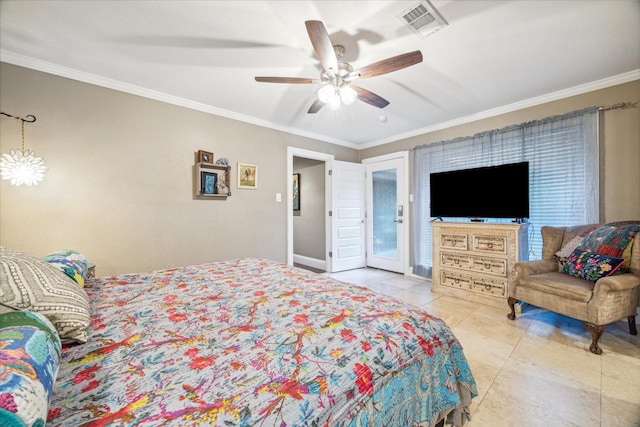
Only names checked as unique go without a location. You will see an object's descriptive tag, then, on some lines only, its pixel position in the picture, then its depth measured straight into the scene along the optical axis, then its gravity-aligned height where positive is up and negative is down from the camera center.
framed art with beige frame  3.51 +0.54
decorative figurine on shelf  3.25 +0.38
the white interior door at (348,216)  4.57 -0.03
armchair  1.97 -0.65
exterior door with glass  4.42 -0.01
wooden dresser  2.87 -0.53
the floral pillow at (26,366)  0.44 -0.32
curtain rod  2.48 +1.09
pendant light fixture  2.17 +0.42
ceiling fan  1.65 +1.07
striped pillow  0.84 -0.29
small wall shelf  3.10 +0.43
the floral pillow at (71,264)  1.39 -0.29
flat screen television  2.93 +0.28
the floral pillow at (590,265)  2.11 -0.44
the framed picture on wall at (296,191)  5.64 +0.52
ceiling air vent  1.65 +1.35
